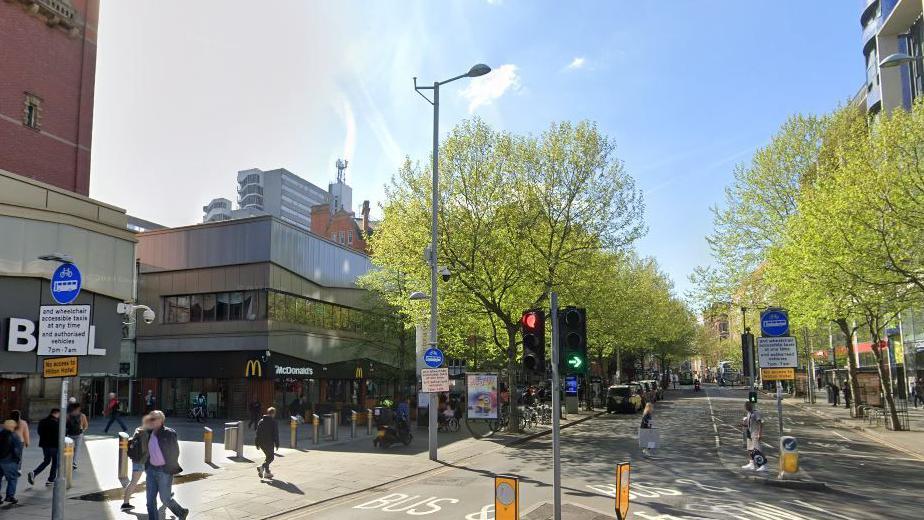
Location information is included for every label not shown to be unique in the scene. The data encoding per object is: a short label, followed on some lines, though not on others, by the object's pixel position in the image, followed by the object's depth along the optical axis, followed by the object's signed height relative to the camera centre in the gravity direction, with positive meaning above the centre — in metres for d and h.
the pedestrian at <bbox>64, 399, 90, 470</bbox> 15.73 -1.89
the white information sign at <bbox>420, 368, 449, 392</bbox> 18.84 -1.03
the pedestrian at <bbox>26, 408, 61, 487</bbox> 13.59 -1.96
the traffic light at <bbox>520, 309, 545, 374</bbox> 9.61 +0.08
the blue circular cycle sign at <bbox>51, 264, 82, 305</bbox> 9.80 +0.96
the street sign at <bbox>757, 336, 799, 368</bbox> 14.09 -0.21
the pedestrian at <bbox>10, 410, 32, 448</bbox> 12.68 -1.60
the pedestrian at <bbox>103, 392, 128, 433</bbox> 25.08 -2.44
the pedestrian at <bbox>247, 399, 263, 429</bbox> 28.30 -3.01
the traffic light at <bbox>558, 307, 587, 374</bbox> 9.36 +0.05
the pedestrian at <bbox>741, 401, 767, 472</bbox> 15.20 -2.37
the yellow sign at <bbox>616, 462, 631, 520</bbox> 9.19 -2.09
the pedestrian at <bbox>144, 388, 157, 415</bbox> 34.67 -3.03
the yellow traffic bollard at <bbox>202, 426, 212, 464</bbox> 17.44 -2.65
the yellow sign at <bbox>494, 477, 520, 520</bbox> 8.03 -1.94
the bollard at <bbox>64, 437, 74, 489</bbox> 13.05 -2.29
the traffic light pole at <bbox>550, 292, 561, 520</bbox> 9.05 -1.12
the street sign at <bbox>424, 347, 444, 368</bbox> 19.11 -0.39
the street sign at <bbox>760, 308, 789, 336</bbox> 14.51 +0.42
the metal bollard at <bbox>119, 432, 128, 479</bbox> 14.71 -2.59
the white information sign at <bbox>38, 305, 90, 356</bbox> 9.11 +0.21
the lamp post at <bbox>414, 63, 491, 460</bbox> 18.81 +4.12
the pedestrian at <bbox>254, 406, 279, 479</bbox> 15.20 -2.21
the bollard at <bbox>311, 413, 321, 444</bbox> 22.98 -2.85
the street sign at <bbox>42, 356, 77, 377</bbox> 9.19 -0.28
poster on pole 25.86 -2.02
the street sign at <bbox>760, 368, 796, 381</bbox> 13.98 -0.70
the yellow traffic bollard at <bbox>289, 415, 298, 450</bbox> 21.28 -2.85
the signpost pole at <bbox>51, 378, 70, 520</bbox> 9.04 -2.02
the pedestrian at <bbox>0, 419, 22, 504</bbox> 11.66 -1.99
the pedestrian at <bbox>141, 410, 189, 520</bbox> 9.86 -1.82
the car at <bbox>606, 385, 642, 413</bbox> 39.97 -3.56
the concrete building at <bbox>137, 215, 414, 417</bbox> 35.53 +1.46
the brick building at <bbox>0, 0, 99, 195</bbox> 23.44 +10.00
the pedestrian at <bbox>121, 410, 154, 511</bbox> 10.20 -1.64
